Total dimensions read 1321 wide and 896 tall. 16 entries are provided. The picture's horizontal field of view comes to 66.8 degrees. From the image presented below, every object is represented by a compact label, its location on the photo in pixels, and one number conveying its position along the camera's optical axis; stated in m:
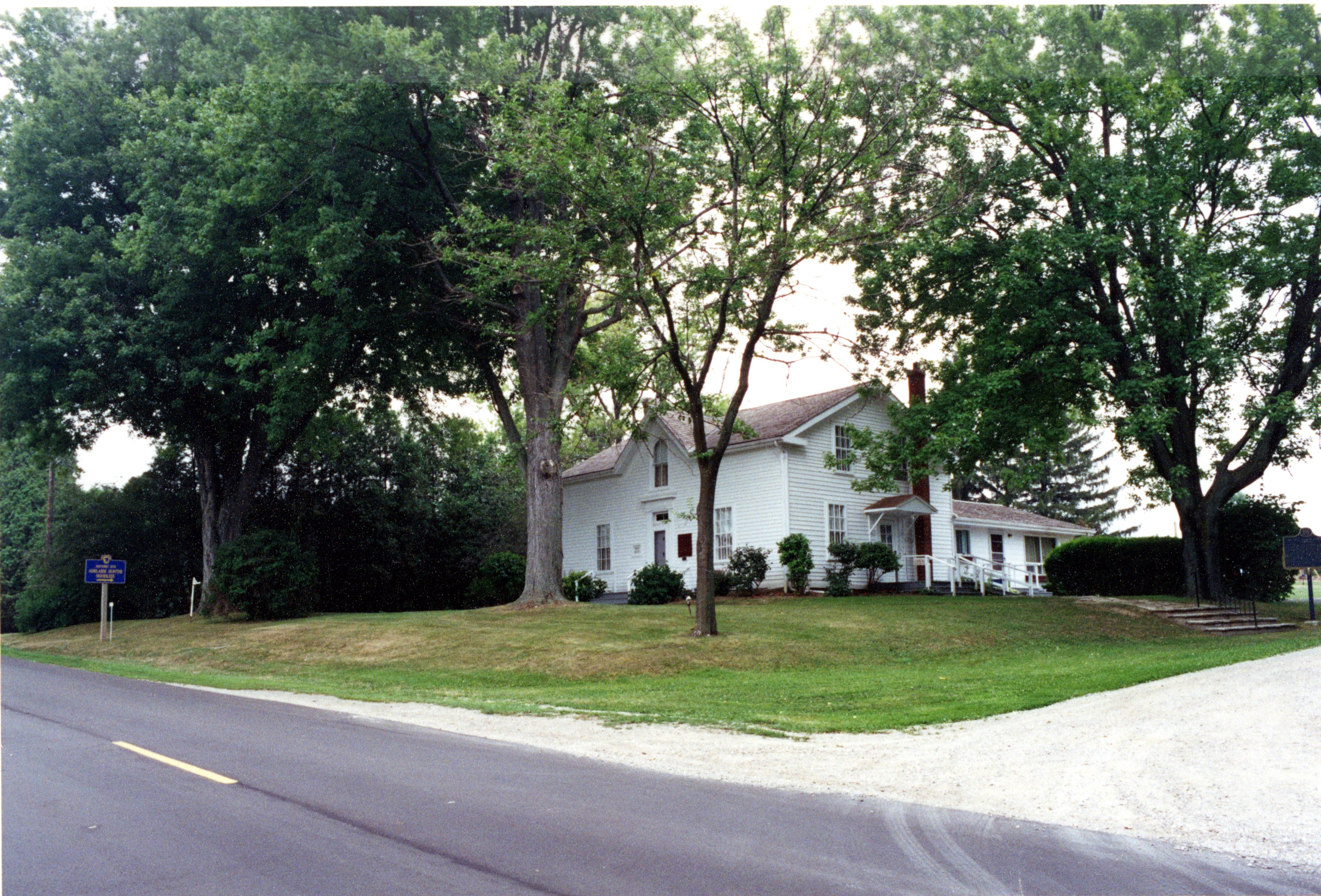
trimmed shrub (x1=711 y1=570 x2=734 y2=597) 30.02
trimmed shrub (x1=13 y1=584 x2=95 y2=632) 35.09
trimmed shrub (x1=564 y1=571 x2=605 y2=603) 34.16
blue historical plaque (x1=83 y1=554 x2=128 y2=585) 26.72
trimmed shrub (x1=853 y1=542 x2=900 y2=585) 30.45
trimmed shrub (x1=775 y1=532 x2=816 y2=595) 29.25
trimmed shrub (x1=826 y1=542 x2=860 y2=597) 29.67
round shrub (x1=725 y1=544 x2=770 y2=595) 29.73
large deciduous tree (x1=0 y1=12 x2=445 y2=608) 24.69
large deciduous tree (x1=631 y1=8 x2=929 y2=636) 18.16
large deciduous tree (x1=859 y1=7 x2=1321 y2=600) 22.00
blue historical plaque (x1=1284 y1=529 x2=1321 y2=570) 23.27
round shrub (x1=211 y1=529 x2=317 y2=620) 27.75
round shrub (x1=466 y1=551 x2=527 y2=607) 33.81
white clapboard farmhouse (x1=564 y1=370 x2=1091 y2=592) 30.92
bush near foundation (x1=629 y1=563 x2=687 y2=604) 30.41
